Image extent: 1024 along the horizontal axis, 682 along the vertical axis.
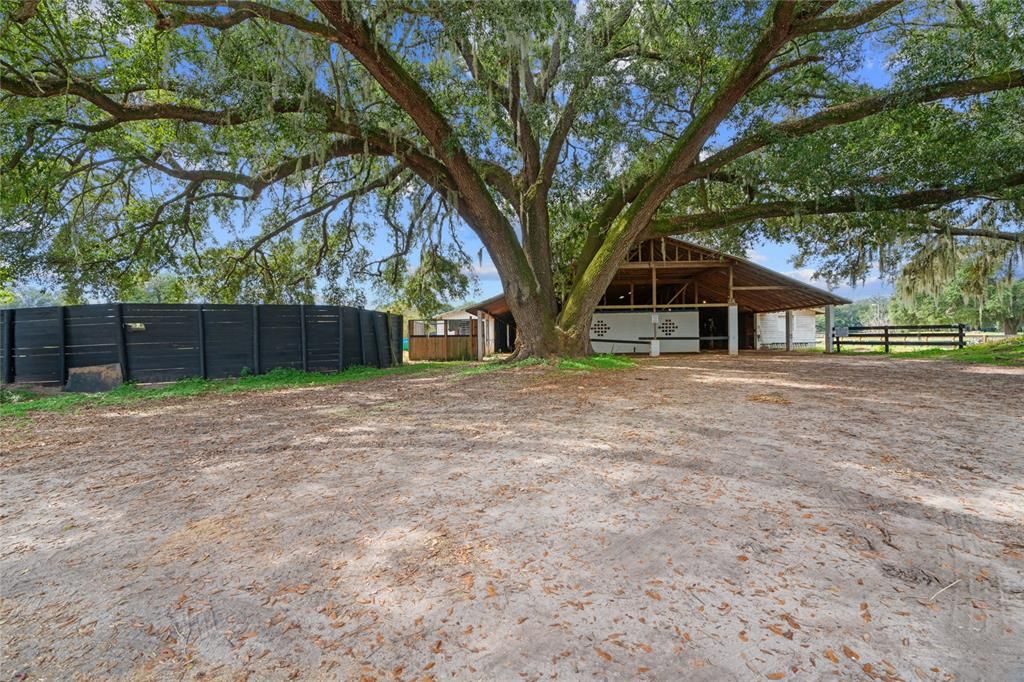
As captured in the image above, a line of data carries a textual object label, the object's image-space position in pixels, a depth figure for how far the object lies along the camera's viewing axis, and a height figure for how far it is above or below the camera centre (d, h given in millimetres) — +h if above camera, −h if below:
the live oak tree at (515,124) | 7285 +3972
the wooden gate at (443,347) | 22750 -634
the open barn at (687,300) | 15836 +1227
